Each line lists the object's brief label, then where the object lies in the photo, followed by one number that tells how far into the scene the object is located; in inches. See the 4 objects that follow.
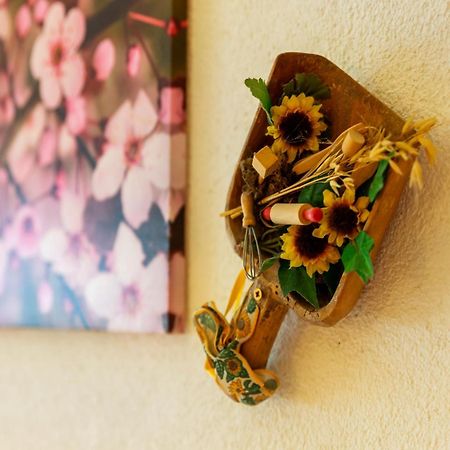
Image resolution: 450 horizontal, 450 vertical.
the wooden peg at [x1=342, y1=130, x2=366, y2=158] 22.3
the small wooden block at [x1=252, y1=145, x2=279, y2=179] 25.1
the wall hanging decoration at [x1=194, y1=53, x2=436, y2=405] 22.9
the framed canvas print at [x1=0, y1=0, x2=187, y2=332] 34.7
